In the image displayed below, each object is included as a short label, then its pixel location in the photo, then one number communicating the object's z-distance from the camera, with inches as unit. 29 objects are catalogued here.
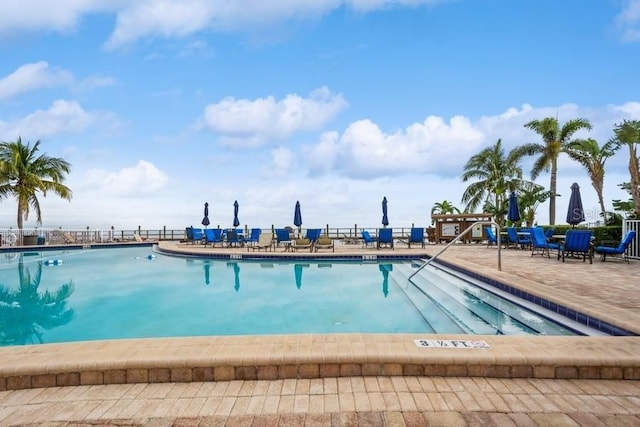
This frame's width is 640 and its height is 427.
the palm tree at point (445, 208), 1021.2
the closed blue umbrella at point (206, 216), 778.8
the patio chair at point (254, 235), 603.2
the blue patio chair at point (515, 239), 495.2
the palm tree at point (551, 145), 791.7
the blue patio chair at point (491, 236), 551.9
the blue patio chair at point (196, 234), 665.8
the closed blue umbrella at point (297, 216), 634.0
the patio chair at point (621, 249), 331.0
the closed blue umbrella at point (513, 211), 519.5
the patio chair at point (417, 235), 536.4
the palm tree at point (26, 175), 696.4
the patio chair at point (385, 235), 538.9
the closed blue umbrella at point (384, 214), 668.1
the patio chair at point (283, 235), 539.2
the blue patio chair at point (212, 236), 613.8
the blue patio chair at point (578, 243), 337.4
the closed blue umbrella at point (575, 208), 393.4
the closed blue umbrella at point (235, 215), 749.9
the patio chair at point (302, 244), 531.5
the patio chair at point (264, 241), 544.1
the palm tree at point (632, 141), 628.4
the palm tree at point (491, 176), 871.7
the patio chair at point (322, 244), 533.4
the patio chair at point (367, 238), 564.7
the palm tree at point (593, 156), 740.6
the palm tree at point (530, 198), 730.8
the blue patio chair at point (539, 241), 390.4
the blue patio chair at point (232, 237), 591.6
